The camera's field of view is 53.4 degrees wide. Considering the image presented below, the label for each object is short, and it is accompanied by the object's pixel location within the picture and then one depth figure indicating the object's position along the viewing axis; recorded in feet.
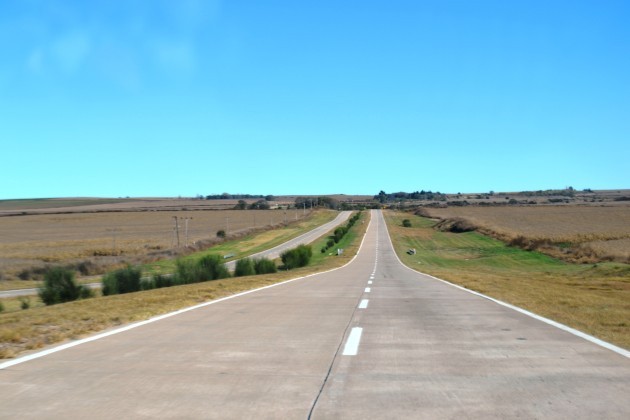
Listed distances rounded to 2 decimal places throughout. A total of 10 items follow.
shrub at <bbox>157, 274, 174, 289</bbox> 97.02
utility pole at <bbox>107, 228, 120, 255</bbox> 223.92
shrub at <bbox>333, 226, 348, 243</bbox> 294.66
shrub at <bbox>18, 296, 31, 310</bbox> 70.13
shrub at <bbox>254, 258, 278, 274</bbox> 132.67
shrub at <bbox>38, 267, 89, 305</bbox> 79.71
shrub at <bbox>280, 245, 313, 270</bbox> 171.45
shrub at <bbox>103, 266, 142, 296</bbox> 90.63
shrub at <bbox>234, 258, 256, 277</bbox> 124.36
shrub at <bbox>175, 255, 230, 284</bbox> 102.47
